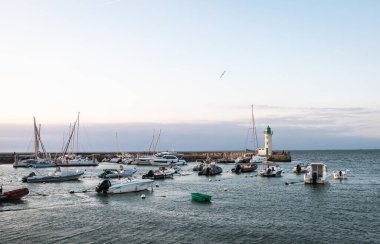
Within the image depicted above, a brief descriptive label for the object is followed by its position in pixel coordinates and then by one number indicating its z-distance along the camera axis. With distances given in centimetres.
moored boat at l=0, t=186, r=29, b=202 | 4403
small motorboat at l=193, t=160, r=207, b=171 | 9315
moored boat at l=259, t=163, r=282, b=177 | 8044
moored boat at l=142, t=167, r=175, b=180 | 7512
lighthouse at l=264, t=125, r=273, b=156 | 14174
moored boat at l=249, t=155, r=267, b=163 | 13216
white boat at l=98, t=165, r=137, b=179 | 7581
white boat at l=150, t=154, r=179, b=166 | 12392
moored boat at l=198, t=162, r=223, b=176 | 8616
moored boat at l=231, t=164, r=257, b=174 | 9348
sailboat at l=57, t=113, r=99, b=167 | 11901
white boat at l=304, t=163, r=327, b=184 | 6369
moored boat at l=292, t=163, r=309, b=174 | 9088
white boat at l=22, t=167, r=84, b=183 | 6844
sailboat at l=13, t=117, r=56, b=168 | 11219
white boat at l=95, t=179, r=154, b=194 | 5172
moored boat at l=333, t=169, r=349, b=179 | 7412
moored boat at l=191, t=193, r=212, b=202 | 4447
